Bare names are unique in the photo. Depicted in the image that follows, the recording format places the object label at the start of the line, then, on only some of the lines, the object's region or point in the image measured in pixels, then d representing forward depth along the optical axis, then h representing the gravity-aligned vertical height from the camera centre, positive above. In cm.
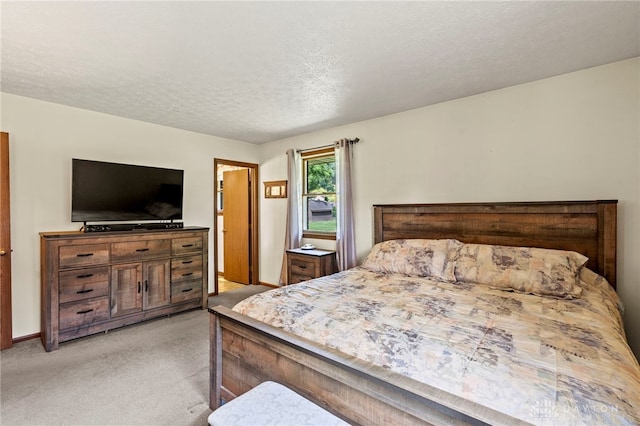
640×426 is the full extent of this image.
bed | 101 -62
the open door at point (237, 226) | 539 -32
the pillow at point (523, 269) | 215 -46
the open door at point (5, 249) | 287 -40
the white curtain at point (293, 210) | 460 -2
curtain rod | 397 +92
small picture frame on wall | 493 +34
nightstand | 382 -73
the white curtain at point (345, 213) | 391 -5
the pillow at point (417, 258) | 273 -47
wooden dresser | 286 -77
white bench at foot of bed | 118 -84
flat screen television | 322 +19
